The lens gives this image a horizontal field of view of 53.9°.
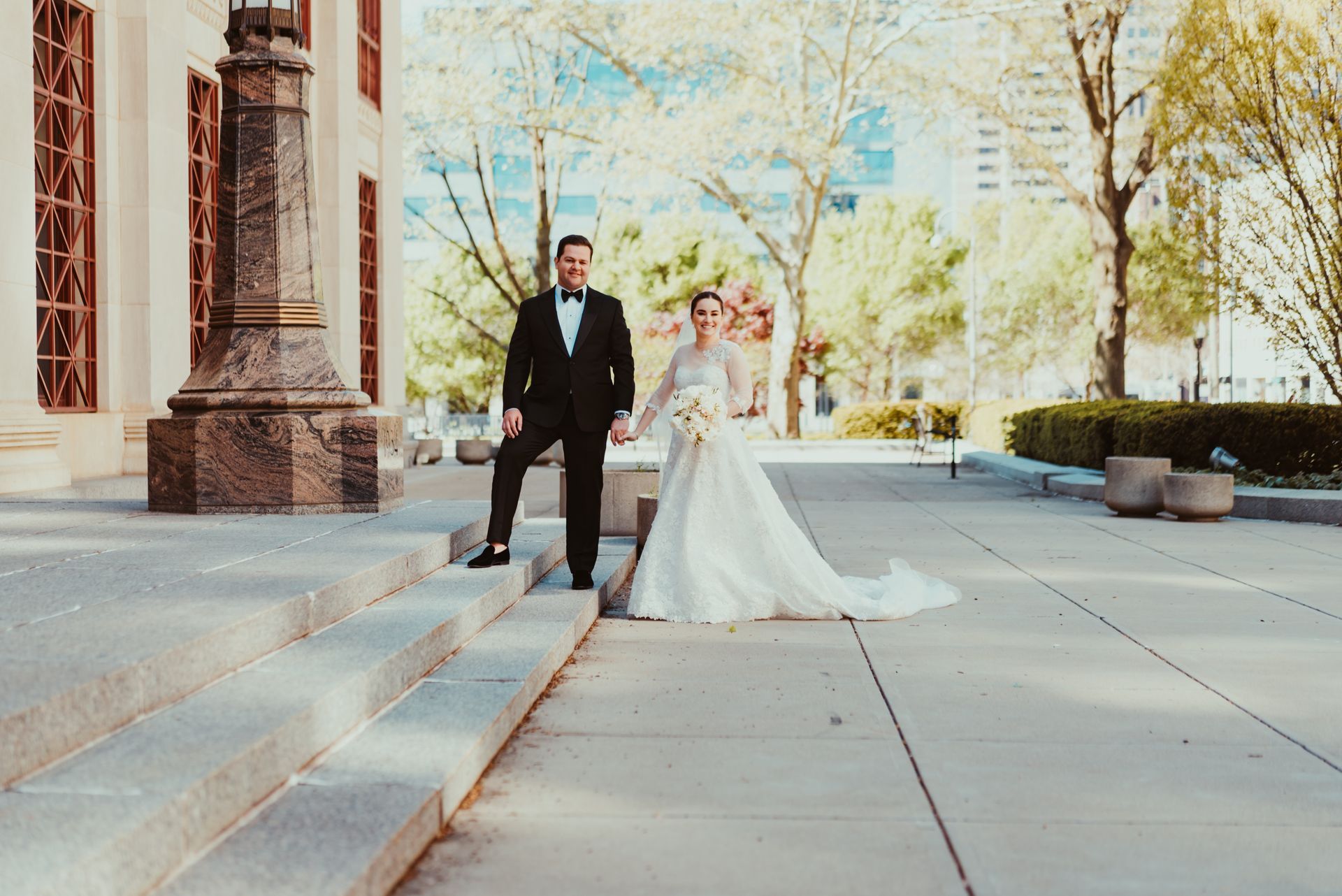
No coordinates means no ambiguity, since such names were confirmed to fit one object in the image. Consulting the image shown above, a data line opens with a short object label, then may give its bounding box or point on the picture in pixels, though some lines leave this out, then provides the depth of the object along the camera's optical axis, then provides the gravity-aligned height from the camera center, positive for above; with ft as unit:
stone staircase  11.60 -3.60
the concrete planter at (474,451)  88.33 -3.32
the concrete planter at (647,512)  36.68 -3.07
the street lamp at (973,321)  154.51 +10.14
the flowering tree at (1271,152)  59.88 +11.99
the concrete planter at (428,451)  91.30 -3.46
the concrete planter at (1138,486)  53.21 -3.29
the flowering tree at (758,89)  107.86 +27.44
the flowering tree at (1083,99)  91.25 +23.51
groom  27.37 +0.47
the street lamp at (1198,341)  157.28 +7.66
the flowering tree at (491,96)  115.96 +27.43
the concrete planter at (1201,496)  50.65 -3.50
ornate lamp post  31.32 +0.98
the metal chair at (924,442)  98.76 -3.41
